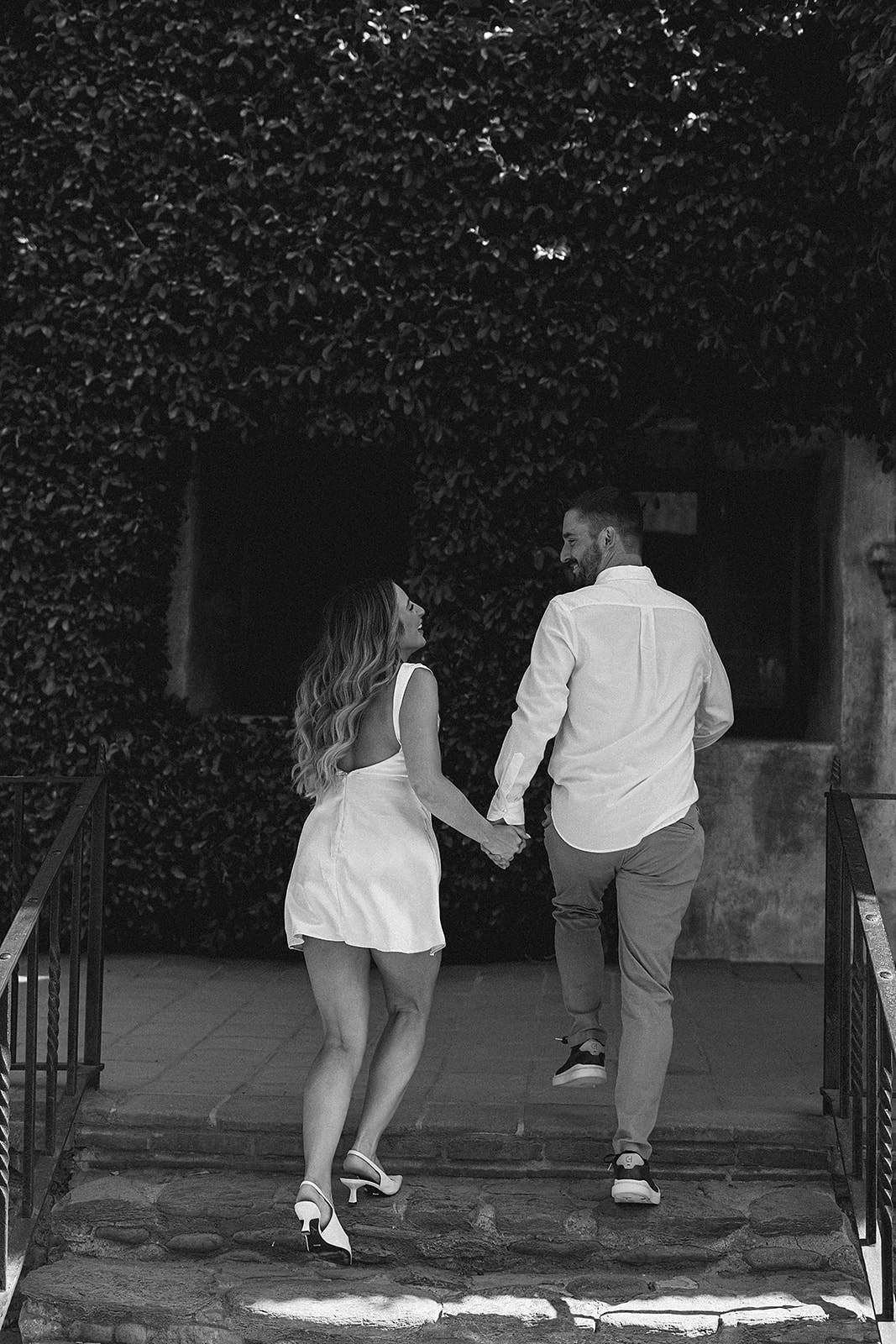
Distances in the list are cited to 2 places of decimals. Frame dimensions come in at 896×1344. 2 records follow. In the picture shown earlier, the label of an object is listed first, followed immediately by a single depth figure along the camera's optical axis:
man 3.96
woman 3.85
